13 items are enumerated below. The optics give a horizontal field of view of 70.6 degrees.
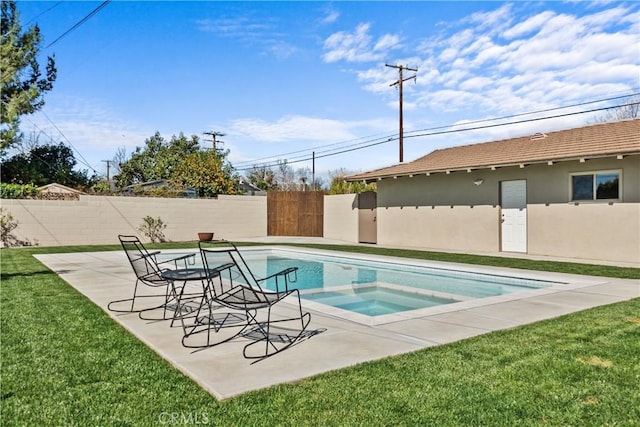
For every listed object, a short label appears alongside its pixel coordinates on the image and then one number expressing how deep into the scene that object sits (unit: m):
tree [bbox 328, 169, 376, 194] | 21.55
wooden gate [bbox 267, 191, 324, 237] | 22.17
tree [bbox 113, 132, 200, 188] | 42.25
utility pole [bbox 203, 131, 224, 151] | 39.75
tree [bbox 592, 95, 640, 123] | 26.19
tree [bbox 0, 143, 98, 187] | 28.46
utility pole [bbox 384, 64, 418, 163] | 23.84
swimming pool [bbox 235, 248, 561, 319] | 7.49
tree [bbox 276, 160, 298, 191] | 49.88
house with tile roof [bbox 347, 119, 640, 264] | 11.56
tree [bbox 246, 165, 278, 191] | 47.97
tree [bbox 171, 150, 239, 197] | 24.31
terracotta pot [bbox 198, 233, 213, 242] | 19.77
